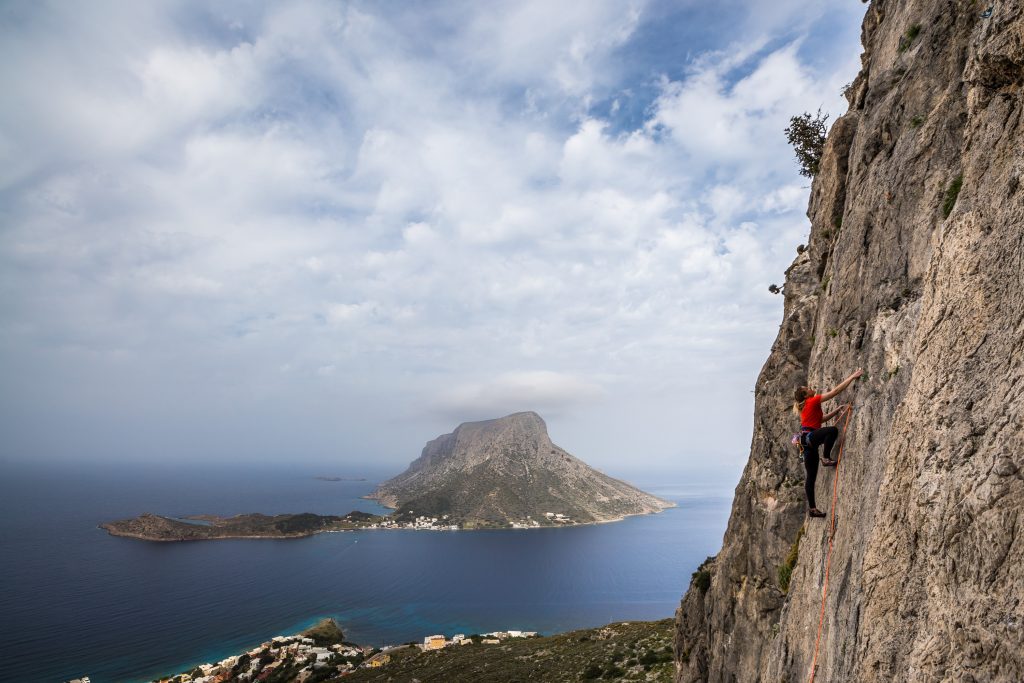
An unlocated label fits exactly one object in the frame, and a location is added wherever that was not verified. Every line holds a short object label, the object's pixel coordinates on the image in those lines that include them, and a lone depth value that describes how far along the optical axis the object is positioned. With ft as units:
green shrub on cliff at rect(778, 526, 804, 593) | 40.56
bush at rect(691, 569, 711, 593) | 64.18
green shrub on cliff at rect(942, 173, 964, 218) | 22.16
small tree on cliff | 63.98
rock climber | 29.40
